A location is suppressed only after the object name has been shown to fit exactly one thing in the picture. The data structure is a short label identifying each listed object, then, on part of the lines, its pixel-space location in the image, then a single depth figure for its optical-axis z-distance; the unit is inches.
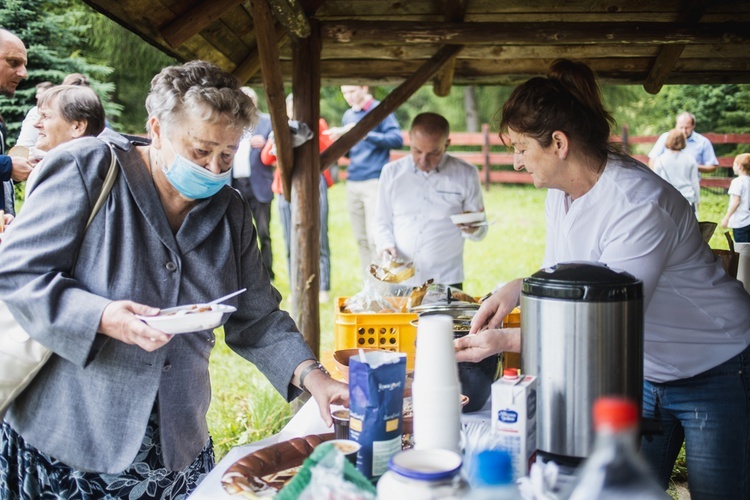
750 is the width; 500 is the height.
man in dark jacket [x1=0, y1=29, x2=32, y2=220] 152.6
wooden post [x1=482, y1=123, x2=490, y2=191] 650.8
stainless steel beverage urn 59.2
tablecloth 61.1
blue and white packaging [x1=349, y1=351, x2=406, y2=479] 55.2
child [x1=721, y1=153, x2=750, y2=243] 251.3
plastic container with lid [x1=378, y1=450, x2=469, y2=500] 45.8
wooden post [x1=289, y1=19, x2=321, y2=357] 165.6
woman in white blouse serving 74.2
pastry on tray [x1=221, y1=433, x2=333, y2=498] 56.7
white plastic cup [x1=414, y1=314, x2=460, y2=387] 54.5
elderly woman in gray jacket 67.7
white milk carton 56.6
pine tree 281.1
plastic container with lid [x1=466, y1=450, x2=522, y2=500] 41.1
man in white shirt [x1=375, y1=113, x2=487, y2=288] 195.8
